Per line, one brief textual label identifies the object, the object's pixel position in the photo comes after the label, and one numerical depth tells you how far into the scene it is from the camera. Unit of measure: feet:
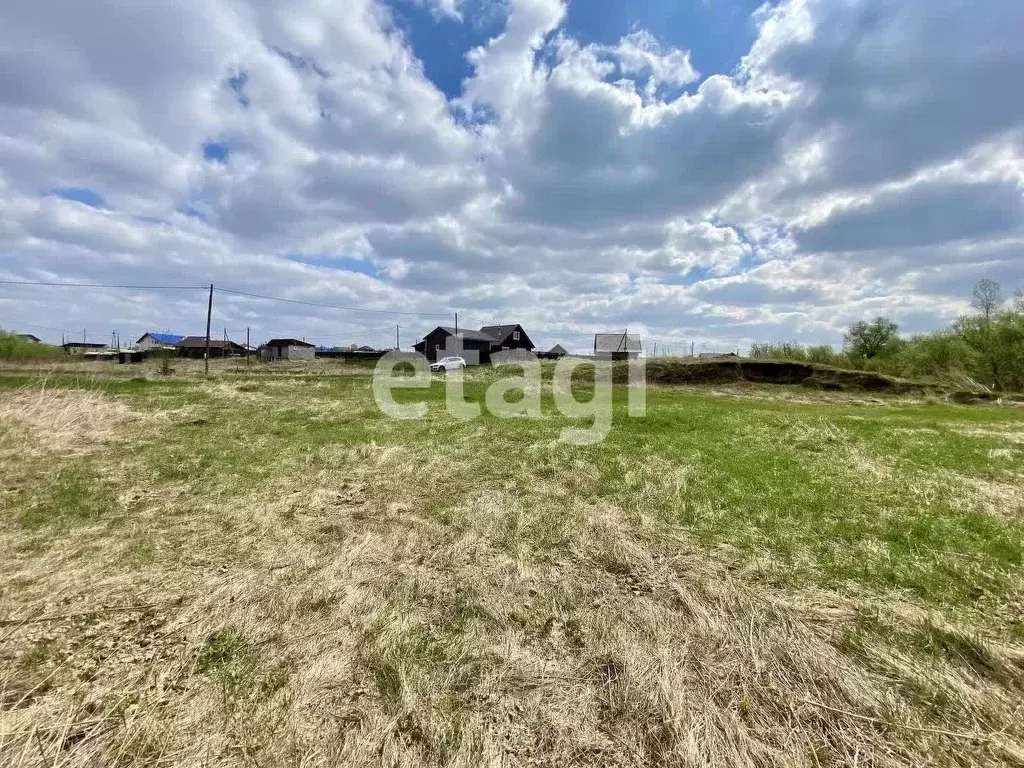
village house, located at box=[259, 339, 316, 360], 210.59
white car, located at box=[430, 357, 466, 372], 127.54
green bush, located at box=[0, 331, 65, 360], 122.45
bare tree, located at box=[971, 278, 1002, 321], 118.99
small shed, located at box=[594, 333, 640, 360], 163.22
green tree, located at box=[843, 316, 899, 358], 154.30
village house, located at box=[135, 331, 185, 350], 256.97
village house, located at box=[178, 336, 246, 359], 206.18
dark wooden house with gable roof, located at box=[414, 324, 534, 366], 186.19
